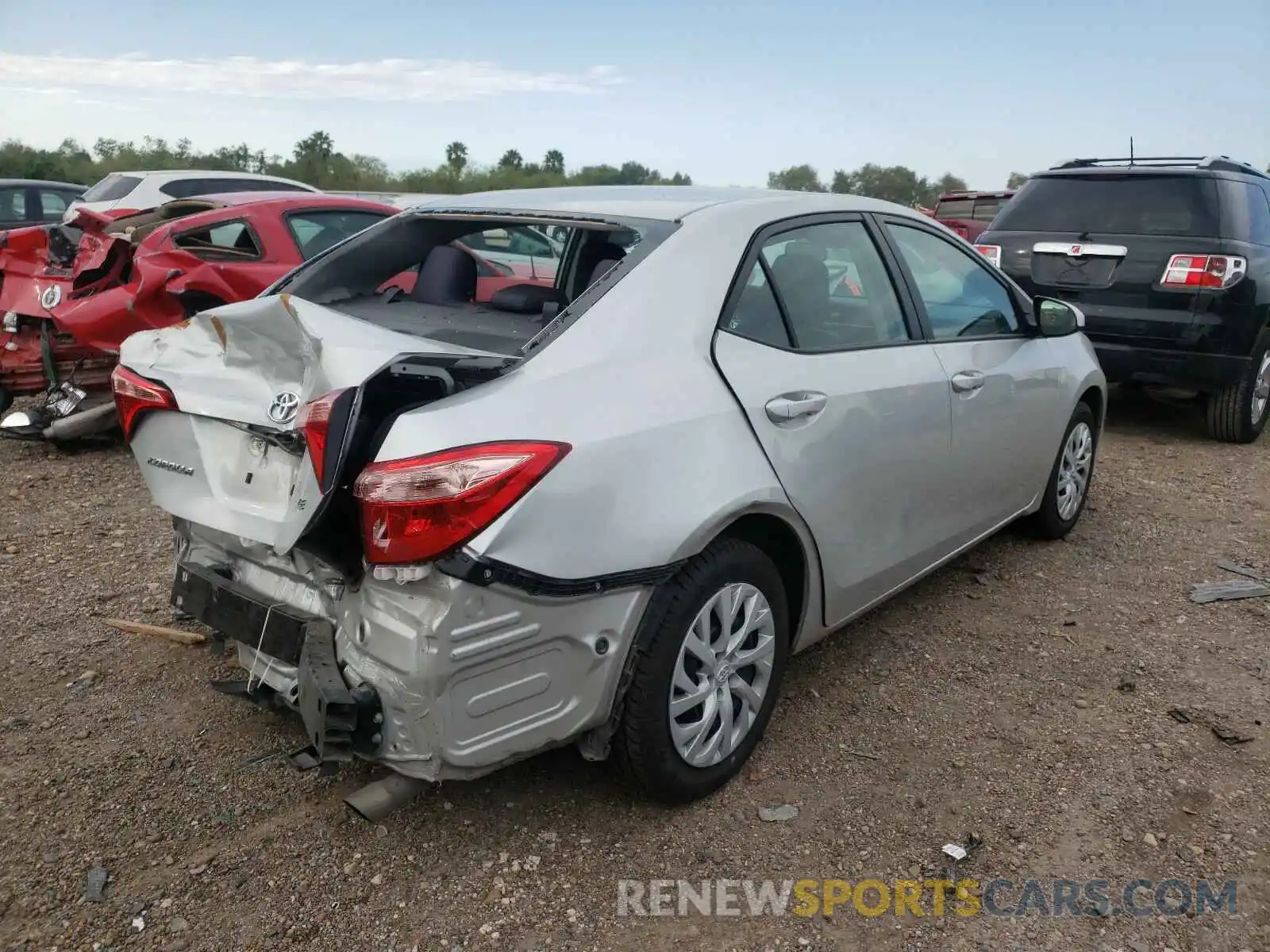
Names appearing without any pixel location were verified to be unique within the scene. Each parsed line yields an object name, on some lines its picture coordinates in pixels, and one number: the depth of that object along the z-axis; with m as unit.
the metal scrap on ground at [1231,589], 4.33
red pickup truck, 14.18
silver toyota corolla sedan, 2.20
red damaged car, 5.74
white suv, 10.71
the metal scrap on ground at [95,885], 2.43
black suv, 6.52
